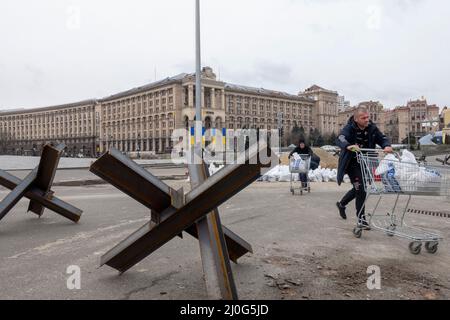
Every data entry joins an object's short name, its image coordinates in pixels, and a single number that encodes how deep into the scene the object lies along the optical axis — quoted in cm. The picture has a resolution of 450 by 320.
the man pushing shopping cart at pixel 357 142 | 537
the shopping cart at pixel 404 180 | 456
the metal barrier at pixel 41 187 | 518
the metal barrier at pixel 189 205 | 240
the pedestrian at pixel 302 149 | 1095
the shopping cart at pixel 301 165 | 1030
